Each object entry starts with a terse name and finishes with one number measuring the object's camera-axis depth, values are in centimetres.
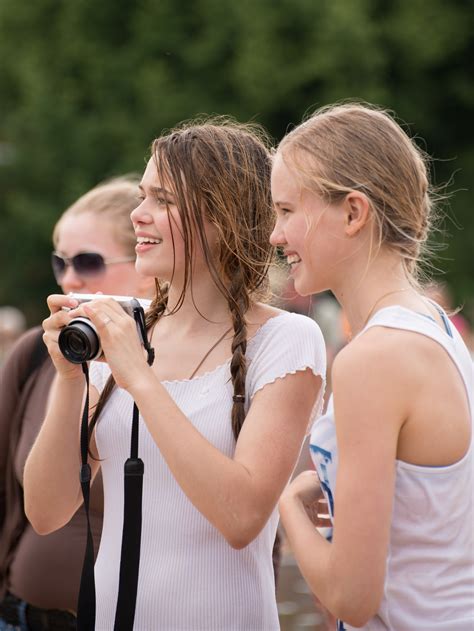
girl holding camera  498
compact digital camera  511
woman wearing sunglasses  696
